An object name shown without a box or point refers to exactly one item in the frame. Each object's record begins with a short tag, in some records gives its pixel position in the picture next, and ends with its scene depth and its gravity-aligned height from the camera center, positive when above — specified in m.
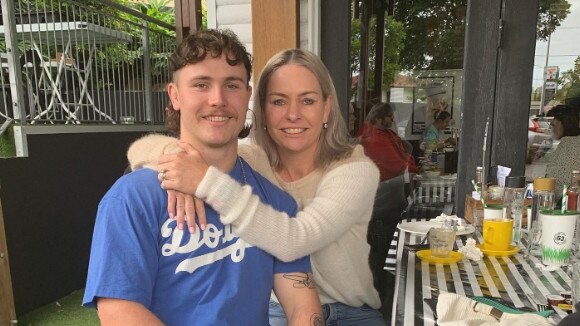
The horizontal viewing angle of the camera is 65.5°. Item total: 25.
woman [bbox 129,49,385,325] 1.31 -0.28
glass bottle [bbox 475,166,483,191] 2.46 -0.45
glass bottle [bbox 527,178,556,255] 1.80 -0.45
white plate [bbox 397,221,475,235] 2.18 -0.64
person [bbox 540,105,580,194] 2.85 -0.28
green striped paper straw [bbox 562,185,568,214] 1.70 -0.38
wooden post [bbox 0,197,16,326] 3.06 -1.32
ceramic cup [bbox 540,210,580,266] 1.65 -0.50
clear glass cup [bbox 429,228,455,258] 1.73 -0.54
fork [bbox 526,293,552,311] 1.24 -0.57
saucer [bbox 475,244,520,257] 1.79 -0.60
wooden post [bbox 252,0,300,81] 3.05 +0.50
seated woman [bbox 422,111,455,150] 3.11 -0.23
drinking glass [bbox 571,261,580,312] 1.24 -0.51
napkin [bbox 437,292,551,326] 1.05 -0.51
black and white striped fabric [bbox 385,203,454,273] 3.16 -0.82
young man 1.12 -0.39
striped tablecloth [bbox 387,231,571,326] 1.26 -0.59
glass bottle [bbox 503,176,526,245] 1.95 -0.45
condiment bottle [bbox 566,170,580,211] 1.92 -0.42
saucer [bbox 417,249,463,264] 1.70 -0.60
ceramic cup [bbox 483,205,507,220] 2.03 -0.50
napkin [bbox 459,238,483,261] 1.74 -0.59
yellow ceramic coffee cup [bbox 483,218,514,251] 1.82 -0.54
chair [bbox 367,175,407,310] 3.08 -0.84
